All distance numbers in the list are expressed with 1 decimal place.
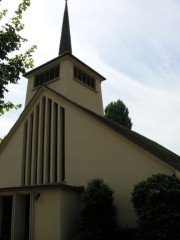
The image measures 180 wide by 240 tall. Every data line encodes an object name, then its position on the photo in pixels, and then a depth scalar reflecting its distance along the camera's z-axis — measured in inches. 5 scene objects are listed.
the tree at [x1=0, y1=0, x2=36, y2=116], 374.0
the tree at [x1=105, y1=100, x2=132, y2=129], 1274.6
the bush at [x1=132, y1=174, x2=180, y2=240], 393.4
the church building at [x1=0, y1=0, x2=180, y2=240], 519.5
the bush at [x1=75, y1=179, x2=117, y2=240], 473.1
